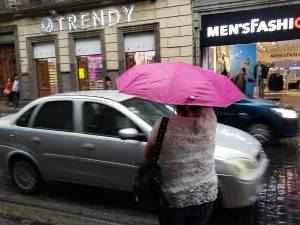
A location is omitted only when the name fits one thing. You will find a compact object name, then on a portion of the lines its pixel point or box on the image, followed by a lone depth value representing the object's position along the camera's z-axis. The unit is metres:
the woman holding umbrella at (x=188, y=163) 1.73
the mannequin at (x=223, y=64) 10.09
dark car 5.41
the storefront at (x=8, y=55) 12.56
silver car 2.86
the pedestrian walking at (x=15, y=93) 11.80
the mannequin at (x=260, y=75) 9.81
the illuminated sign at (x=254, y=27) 8.97
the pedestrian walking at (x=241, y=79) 8.86
